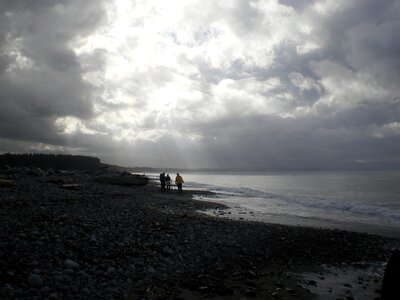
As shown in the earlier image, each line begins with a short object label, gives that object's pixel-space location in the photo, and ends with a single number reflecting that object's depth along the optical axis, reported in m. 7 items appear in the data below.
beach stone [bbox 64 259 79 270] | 7.59
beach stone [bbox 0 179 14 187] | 22.47
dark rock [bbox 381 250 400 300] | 7.39
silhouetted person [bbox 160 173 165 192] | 41.72
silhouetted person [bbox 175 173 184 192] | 41.42
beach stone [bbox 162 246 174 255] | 9.93
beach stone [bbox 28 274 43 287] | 6.44
